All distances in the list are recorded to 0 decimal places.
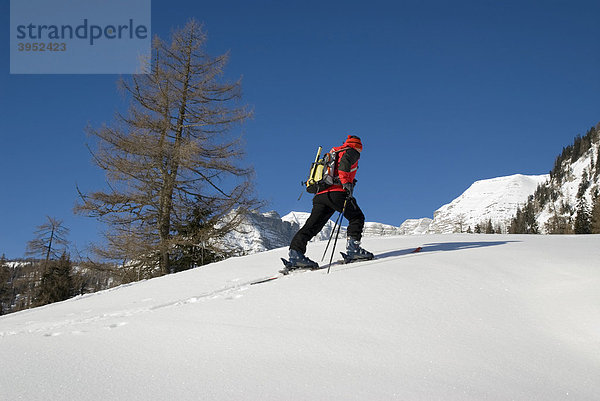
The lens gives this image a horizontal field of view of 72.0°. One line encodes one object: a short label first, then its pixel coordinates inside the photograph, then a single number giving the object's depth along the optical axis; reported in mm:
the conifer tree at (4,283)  31856
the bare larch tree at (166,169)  12945
